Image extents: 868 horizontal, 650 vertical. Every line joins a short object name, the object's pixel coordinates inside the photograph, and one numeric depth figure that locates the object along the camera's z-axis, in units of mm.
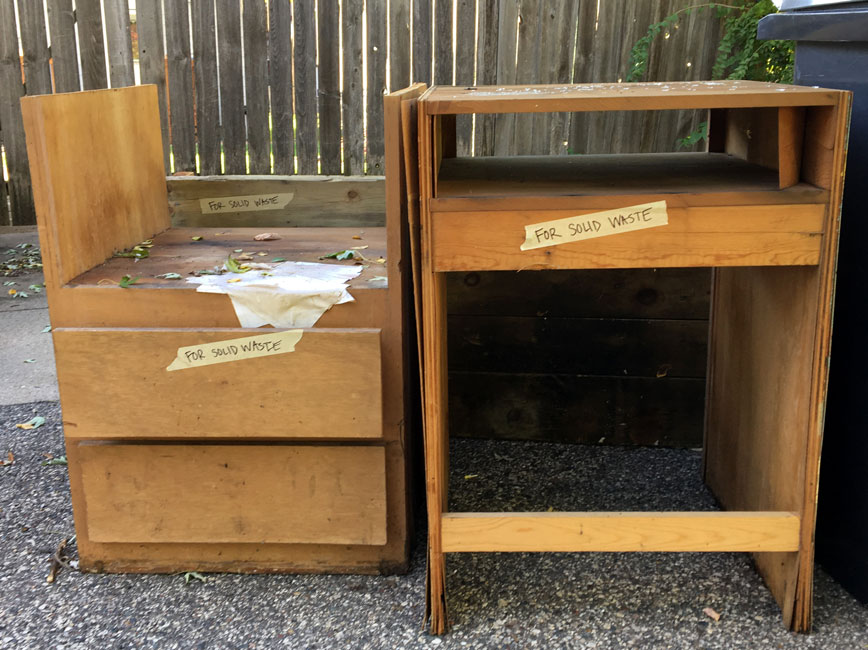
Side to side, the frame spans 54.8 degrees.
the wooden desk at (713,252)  1594
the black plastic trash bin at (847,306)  1813
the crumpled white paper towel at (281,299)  1858
